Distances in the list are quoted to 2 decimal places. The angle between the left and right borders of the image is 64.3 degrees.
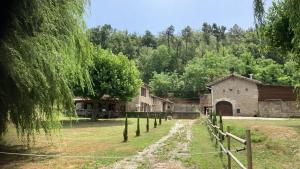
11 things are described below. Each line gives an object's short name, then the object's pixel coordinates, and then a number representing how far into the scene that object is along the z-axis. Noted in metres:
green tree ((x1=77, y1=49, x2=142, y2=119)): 26.57
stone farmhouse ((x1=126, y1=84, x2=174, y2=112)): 38.64
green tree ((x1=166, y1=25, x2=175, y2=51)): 78.30
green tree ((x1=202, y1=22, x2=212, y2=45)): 81.55
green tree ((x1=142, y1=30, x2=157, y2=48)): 83.54
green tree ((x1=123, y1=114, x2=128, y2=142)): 14.08
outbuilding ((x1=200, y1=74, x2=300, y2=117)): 31.92
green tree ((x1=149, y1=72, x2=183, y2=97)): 50.64
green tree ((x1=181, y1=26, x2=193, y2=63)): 79.63
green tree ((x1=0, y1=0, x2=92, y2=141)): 6.06
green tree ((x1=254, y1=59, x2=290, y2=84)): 43.61
